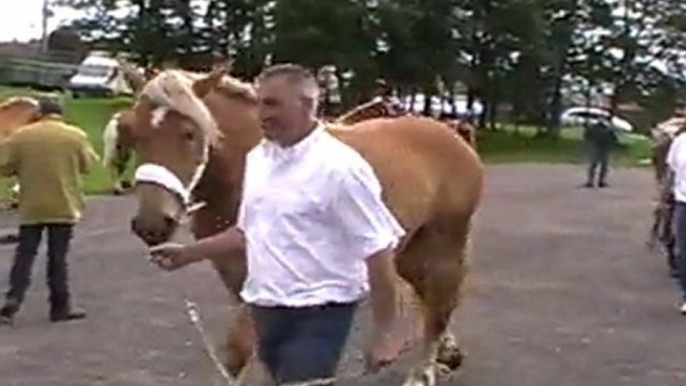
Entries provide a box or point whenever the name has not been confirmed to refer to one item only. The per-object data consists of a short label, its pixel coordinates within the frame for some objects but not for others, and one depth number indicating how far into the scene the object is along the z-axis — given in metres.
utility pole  73.79
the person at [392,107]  12.22
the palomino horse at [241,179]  7.51
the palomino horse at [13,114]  17.00
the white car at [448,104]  59.12
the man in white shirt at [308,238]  5.85
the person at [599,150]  37.34
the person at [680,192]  14.34
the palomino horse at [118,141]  7.79
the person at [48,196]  13.65
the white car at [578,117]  66.30
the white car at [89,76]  67.62
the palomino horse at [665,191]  16.75
